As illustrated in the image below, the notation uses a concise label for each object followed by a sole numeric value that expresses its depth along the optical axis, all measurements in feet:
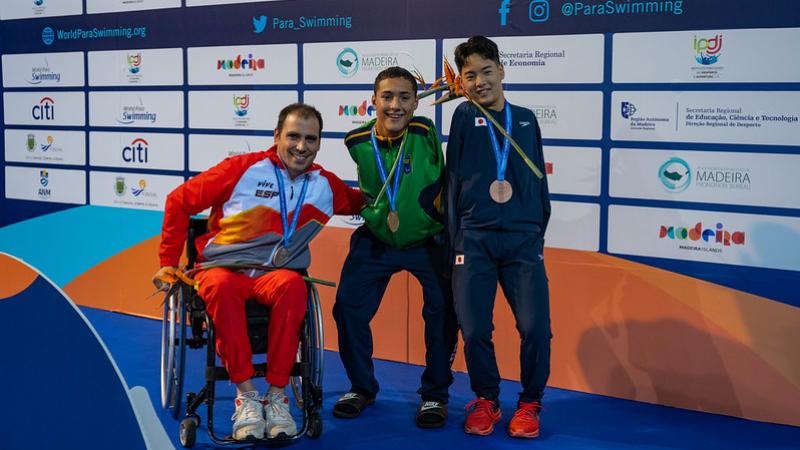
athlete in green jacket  12.19
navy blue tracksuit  11.75
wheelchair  11.11
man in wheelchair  11.13
